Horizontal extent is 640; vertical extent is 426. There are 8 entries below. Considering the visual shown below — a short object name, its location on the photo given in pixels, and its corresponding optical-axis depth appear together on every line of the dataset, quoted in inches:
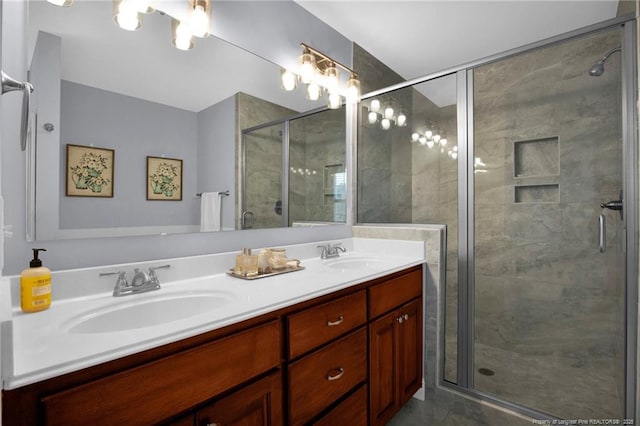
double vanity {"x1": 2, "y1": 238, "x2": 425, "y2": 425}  25.1
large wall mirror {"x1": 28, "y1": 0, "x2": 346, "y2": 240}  42.5
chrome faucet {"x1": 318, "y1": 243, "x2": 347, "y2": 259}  76.2
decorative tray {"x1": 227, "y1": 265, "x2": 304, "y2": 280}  54.1
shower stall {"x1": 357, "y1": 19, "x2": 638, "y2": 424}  67.9
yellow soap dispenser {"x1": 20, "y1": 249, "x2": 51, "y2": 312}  35.3
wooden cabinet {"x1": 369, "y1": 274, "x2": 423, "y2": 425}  56.5
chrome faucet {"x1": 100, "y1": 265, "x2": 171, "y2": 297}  43.5
